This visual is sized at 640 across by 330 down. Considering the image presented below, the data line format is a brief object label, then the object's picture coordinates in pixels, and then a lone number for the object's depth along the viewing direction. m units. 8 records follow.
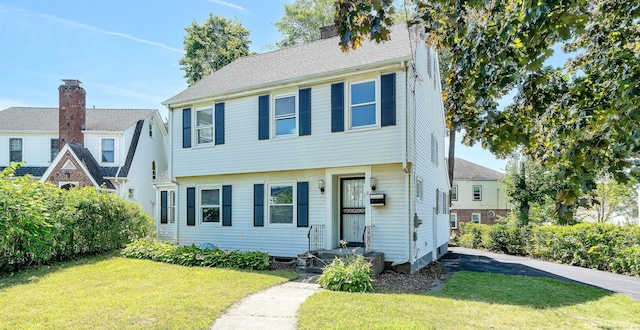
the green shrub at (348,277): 7.94
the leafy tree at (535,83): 3.14
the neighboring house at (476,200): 31.67
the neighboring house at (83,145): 18.97
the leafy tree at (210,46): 27.47
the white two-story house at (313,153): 10.16
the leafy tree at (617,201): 26.73
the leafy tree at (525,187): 23.06
